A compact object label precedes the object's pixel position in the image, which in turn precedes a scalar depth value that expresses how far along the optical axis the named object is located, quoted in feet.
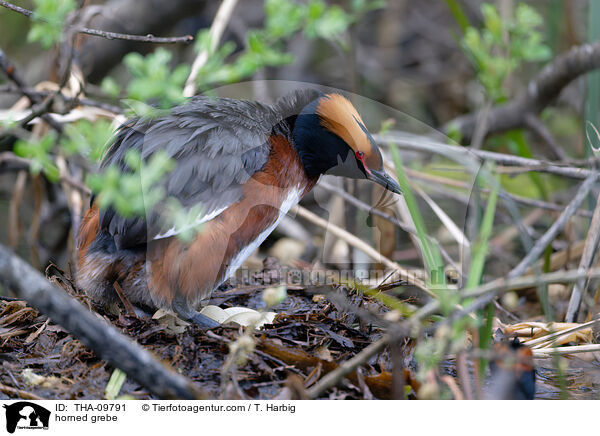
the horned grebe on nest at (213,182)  19.25
